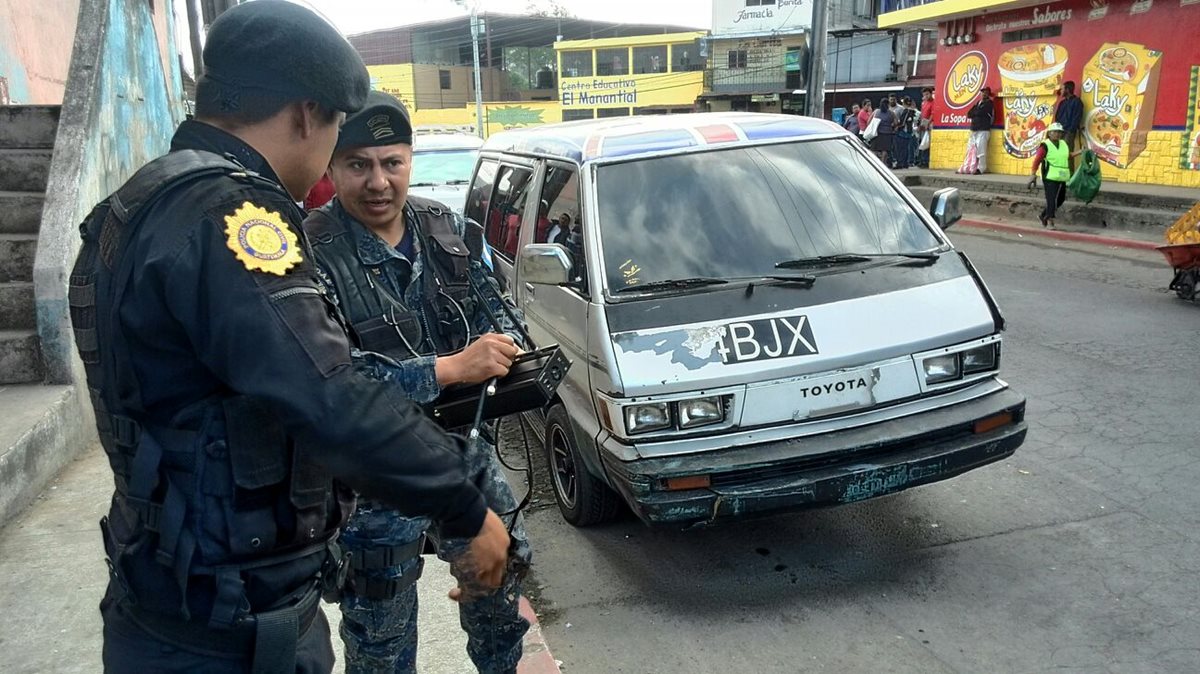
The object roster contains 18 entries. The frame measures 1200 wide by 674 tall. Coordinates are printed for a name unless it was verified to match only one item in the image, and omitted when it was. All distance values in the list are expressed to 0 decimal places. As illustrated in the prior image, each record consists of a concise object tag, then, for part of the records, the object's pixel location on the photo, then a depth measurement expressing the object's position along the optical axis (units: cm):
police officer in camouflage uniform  245
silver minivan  342
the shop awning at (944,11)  1642
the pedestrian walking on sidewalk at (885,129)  2145
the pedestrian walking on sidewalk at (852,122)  2469
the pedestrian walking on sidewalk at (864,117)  2390
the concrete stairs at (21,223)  469
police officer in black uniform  137
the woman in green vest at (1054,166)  1233
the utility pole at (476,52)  3716
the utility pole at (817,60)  1342
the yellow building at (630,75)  5056
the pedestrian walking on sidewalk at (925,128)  2120
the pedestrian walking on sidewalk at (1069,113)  1473
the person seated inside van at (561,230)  423
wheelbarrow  768
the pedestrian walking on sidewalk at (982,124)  1731
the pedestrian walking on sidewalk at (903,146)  2162
